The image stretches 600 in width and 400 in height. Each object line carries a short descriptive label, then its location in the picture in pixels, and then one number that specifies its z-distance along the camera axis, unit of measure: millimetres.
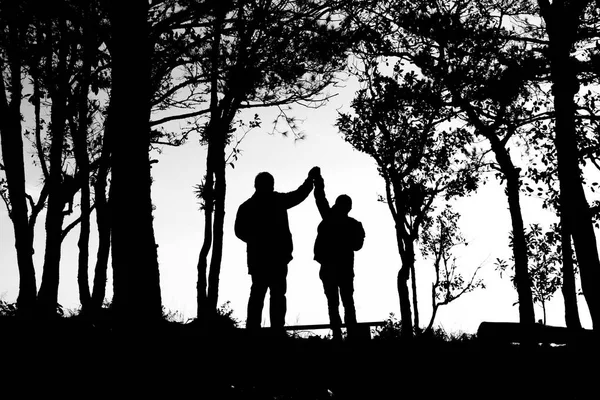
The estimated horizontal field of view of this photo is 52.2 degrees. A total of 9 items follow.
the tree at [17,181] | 14016
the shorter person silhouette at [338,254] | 9656
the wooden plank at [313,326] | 9725
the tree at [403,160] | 23531
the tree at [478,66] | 15945
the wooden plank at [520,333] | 7910
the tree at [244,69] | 12922
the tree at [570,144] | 12914
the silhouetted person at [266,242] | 8539
